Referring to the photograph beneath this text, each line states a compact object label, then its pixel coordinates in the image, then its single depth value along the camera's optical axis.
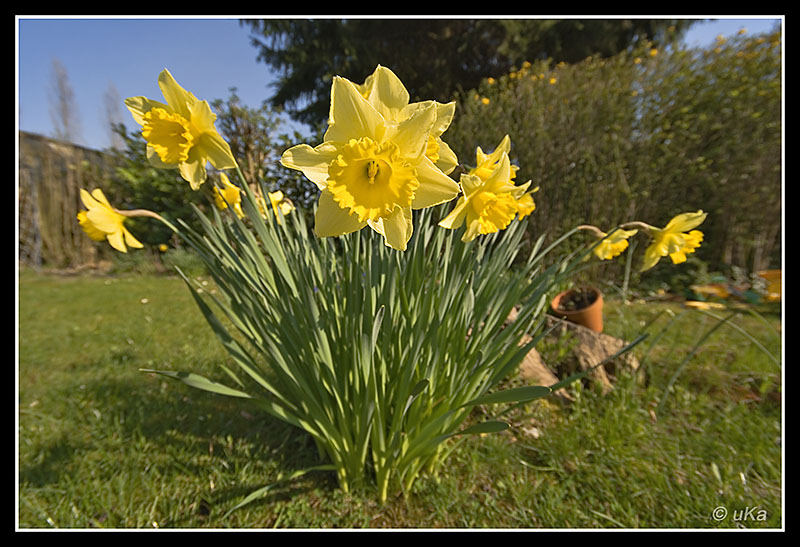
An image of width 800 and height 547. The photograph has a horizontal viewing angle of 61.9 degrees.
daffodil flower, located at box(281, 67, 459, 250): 0.41
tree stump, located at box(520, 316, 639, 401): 0.75
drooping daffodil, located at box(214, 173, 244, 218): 0.54
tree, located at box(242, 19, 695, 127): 4.18
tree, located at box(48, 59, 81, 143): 11.69
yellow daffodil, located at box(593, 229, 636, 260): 0.59
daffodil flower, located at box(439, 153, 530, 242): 0.47
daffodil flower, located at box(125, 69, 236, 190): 0.46
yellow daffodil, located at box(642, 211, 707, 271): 0.56
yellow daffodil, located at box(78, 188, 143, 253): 0.52
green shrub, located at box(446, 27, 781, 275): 2.91
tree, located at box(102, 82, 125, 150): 12.29
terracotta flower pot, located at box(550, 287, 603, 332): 0.95
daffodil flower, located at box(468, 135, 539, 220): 0.49
